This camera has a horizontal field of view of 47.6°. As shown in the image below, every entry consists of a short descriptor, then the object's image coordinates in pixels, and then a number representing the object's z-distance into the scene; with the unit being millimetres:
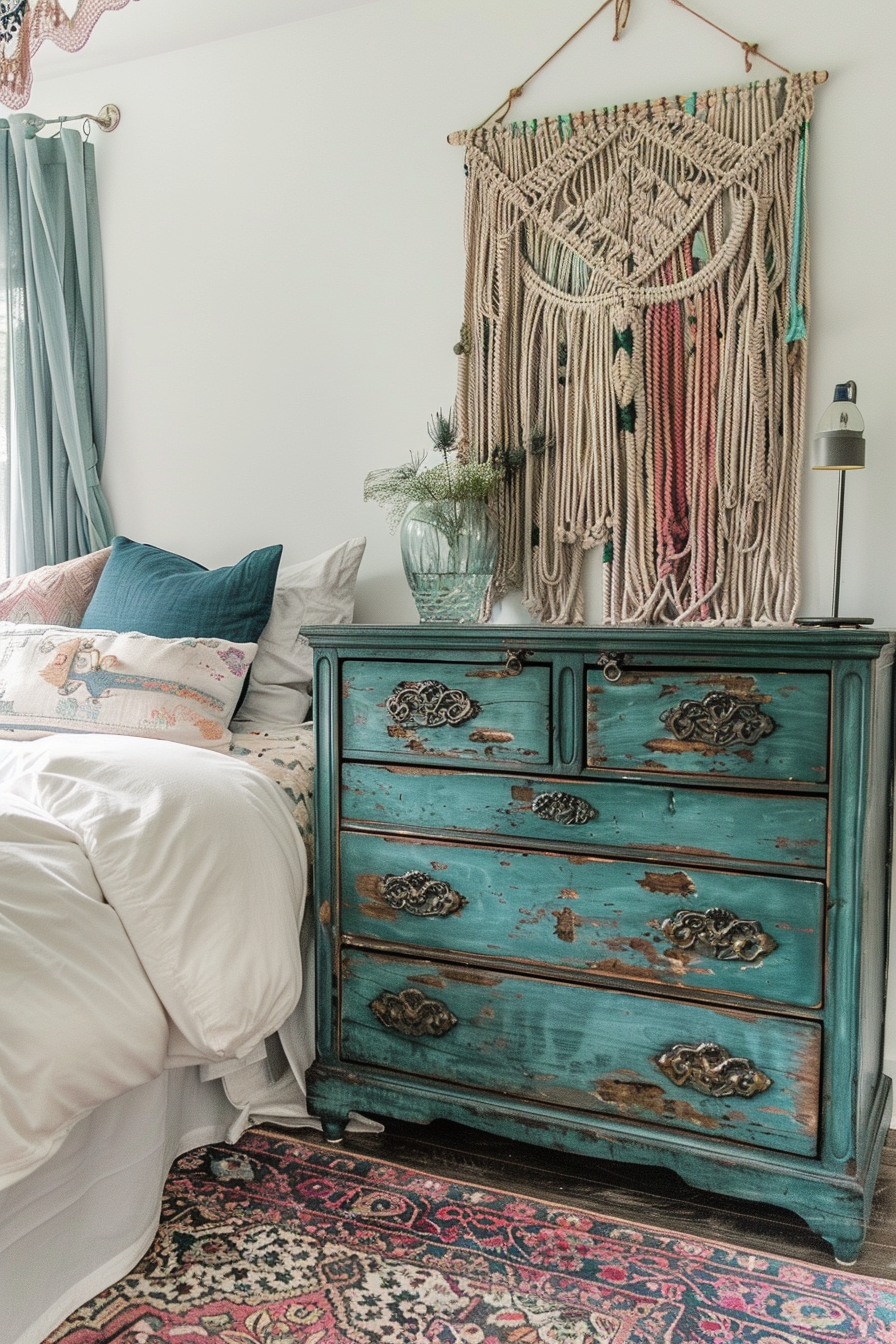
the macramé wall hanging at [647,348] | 1971
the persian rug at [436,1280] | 1344
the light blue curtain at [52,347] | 2662
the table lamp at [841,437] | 1800
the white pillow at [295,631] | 2227
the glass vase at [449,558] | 1989
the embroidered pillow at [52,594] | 2375
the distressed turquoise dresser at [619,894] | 1473
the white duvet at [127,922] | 1270
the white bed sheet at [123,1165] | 1327
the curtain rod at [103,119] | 2652
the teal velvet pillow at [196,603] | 2160
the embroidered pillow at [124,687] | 1924
